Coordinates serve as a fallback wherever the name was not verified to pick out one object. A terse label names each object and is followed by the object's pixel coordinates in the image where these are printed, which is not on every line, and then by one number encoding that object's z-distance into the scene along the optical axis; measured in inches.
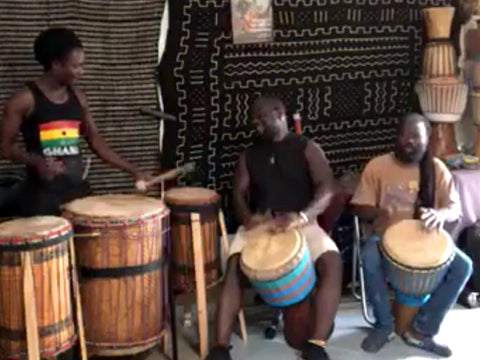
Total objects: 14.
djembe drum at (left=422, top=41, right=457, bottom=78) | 164.1
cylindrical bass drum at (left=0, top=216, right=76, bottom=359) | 100.3
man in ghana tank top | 119.2
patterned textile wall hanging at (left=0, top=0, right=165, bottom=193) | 135.2
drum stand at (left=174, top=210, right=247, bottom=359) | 125.6
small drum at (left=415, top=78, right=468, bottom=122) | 162.6
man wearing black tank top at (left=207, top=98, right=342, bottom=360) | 124.1
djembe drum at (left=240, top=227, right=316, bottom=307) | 115.7
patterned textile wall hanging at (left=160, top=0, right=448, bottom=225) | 151.0
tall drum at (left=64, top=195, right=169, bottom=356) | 112.9
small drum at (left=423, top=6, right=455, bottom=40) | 162.6
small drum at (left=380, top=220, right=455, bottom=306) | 122.8
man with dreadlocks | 129.8
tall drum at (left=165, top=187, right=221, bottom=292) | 128.1
